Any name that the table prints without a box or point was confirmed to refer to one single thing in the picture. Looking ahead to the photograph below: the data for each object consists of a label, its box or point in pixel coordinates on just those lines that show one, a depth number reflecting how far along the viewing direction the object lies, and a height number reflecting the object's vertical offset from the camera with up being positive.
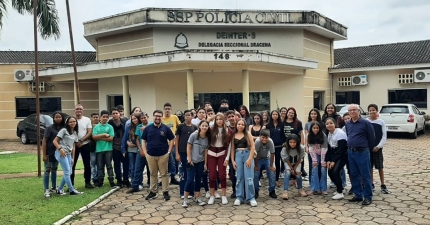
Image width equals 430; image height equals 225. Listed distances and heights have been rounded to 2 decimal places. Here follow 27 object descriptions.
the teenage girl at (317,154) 6.02 -0.83
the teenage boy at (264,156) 6.00 -0.85
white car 14.01 -0.62
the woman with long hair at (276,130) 6.79 -0.47
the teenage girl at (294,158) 6.11 -0.91
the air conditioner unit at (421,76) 16.64 +1.19
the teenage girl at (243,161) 5.70 -0.88
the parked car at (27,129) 15.02 -0.81
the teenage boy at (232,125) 6.17 -0.33
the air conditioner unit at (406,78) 17.17 +1.14
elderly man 5.49 -0.70
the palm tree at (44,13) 13.08 +3.73
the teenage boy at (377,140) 5.99 -0.62
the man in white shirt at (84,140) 6.65 -0.58
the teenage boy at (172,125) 7.17 -0.36
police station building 14.91 +2.40
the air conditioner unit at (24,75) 17.41 +1.70
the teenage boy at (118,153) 6.91 -0.85
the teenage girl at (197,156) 5.75 -0.79
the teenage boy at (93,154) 6.78 -0.86
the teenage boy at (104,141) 6.66 -0.60
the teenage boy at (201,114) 6.57 -0.14
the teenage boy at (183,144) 6.09 -0.63
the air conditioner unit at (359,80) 18.30 +1.18
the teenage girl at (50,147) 6.16 -0.63
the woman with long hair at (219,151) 5.75 -0.72
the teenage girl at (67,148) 6.09 -0.66
